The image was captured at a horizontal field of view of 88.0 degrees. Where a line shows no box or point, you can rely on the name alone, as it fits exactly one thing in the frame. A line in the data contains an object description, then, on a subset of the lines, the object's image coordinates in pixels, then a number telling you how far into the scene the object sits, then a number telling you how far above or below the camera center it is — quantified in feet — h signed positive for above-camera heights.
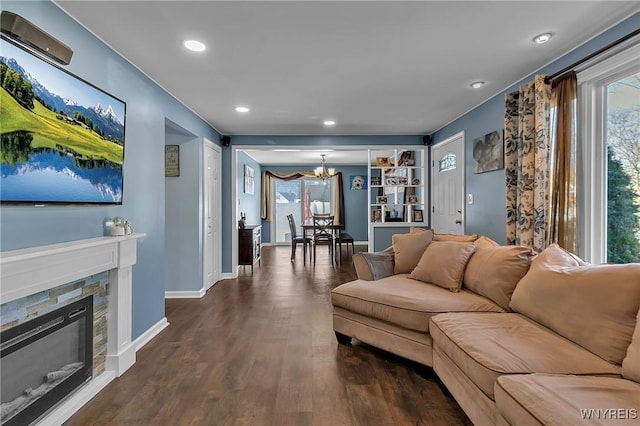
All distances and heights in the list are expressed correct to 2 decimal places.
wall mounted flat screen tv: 4.98 +1.39
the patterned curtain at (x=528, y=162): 8.46 +1.35
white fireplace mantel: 4.82 -1.10
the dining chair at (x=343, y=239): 22.45 -1.87
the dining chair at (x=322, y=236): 22.17 -1.62
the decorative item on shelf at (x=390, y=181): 18.02 +1.68
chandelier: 27.22 +3.31
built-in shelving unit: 17.74 +1.27
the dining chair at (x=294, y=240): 22.53 -1.90
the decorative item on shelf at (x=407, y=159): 18.22 +2.91
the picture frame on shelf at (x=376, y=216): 17.87 -0.23
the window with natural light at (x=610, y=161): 7.21 +1.16
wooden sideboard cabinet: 18.85 -1.93
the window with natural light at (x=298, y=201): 31.68 +1.07
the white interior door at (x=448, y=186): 14.42 +1.23
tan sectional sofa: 4.07 -2.13
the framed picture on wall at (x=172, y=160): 13.76 +2.19
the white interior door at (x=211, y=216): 14.75 -0.17
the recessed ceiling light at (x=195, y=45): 7.59 +3.91
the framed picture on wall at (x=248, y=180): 23.97 +2.46
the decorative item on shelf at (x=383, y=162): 18.07 +2.72
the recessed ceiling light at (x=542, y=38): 7.39 +3.93
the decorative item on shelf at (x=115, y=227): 7.45 -0.33
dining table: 22.12 -1.08
